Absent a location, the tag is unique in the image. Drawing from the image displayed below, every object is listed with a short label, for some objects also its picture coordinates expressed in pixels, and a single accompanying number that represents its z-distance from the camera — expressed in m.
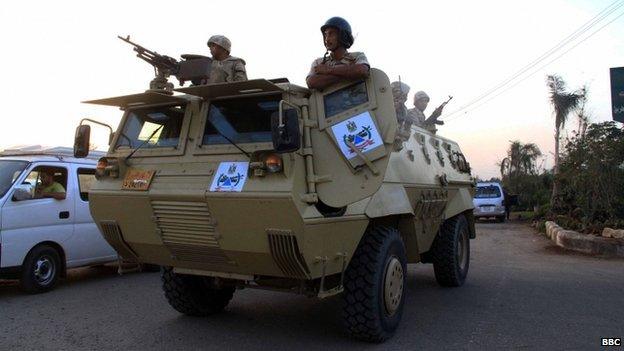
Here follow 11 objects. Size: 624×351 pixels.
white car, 22.70
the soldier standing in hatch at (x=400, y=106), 5.88
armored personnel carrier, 4.47
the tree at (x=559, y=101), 24.09
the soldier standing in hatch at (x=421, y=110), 8.68
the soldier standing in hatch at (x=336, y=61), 4.93
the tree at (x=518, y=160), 32.06
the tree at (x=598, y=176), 13.16
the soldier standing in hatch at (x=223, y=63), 5.91
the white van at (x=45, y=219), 7.43
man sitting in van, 8.12
